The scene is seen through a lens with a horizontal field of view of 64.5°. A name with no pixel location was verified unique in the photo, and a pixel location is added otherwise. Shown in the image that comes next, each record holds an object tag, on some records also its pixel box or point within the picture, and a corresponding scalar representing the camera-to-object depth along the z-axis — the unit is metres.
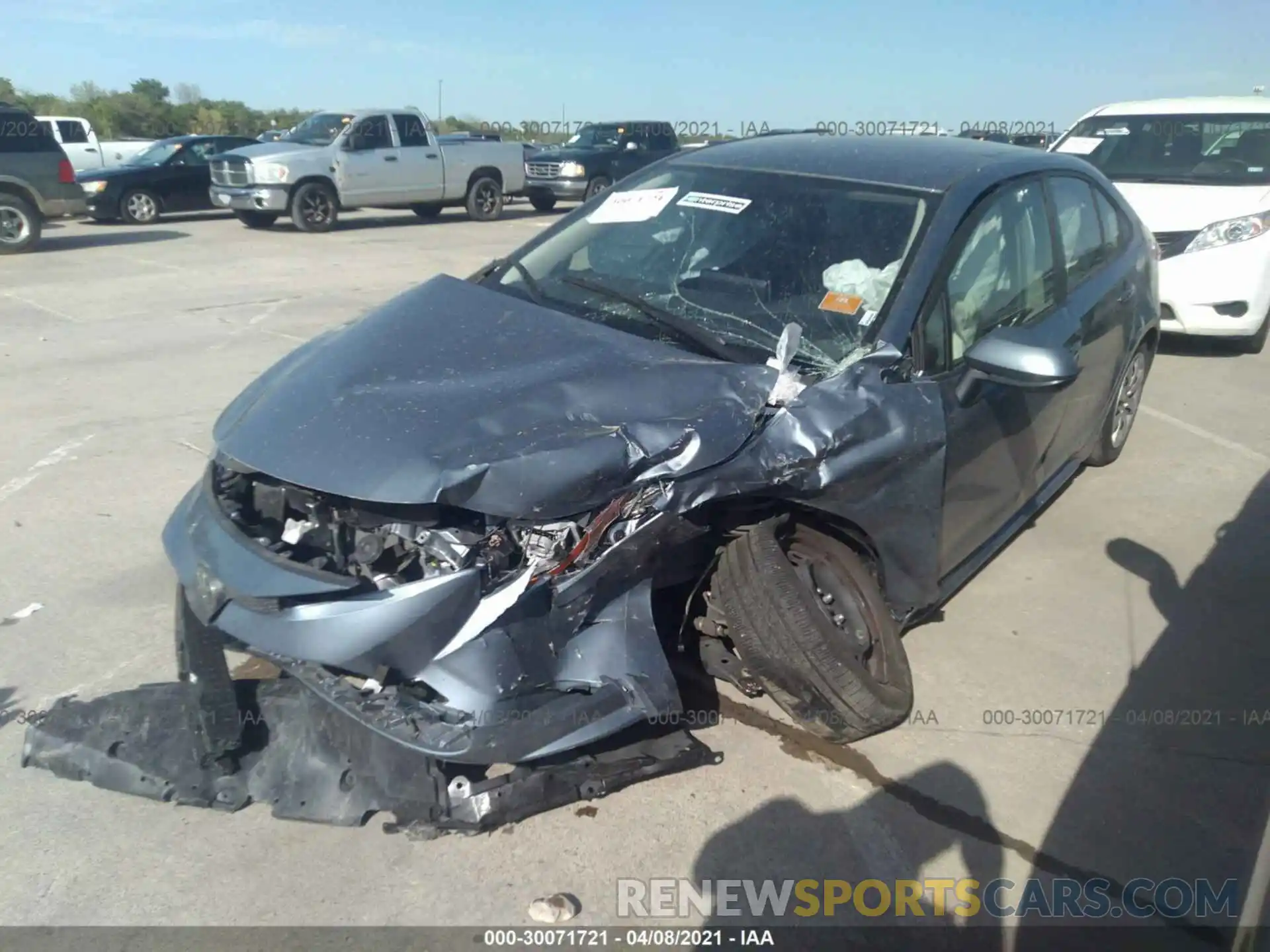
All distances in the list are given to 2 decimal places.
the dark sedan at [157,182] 16.53
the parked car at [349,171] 15.93
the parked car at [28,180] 13.22
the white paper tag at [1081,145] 9.21
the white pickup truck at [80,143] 19.09
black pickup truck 19.69
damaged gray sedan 2.58
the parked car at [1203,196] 7.71
